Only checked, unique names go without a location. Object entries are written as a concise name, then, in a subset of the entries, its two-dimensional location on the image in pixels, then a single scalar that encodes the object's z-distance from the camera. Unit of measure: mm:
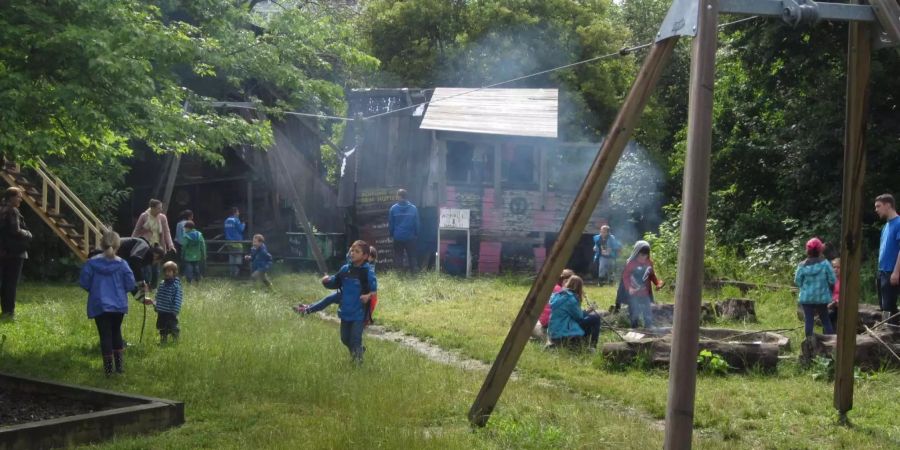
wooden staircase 17844
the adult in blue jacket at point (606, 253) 22181
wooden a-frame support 6559
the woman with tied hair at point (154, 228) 17125
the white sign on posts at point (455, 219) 24344
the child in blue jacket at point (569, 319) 12602
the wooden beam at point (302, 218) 24016
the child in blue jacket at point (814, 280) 11945
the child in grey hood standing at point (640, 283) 14359
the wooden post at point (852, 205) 8117
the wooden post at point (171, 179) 24264
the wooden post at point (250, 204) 30734
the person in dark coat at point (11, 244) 13672
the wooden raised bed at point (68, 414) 7387
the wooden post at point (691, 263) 6547
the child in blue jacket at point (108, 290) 10055
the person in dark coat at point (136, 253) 12969
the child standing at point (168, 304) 12234
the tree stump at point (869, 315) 13101
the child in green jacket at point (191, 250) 20281
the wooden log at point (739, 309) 15070
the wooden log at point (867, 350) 10758
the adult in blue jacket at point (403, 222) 23047
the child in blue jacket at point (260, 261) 20812
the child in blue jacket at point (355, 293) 10969
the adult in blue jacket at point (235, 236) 24203
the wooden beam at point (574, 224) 7305
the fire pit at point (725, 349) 10961
